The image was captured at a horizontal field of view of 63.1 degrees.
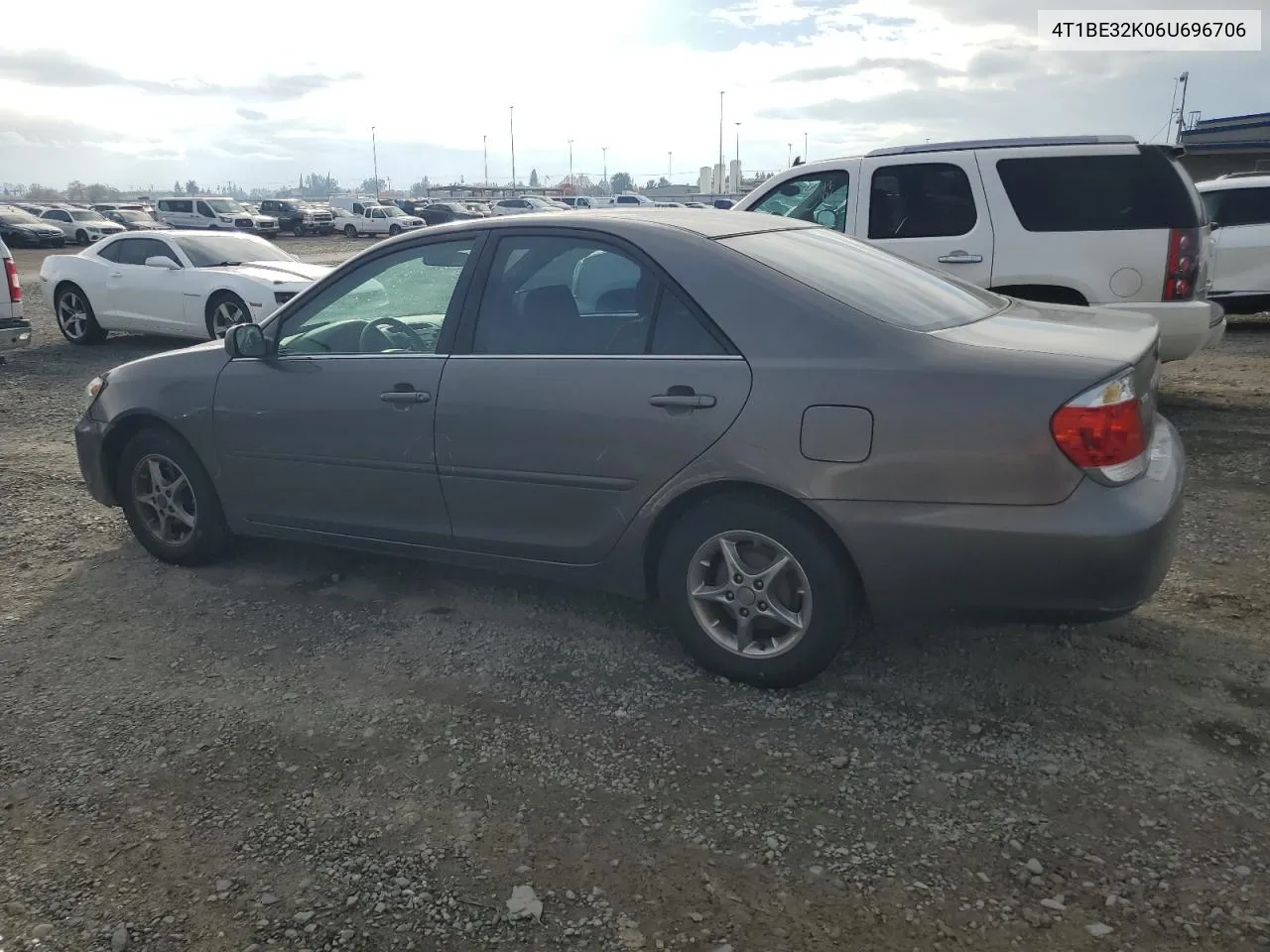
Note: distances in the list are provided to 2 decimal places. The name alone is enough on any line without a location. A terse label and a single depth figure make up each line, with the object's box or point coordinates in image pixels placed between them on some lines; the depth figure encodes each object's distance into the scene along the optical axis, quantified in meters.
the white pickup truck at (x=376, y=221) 47.16
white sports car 11.71
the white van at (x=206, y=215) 40.47
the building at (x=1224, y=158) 19.94
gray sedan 3.14
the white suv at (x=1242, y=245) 11.57
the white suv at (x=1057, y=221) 6.80
